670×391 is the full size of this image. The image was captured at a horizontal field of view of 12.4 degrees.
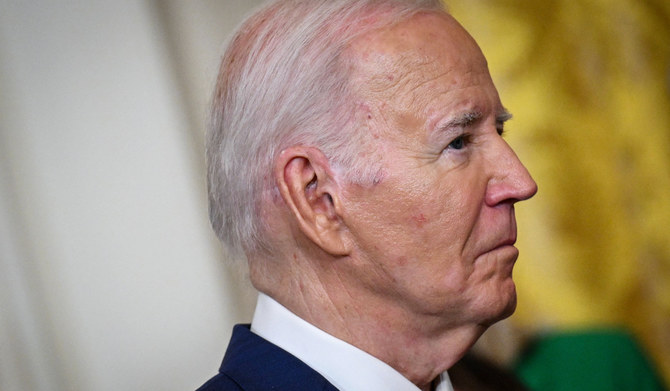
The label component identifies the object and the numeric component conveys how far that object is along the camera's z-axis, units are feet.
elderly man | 6.16
